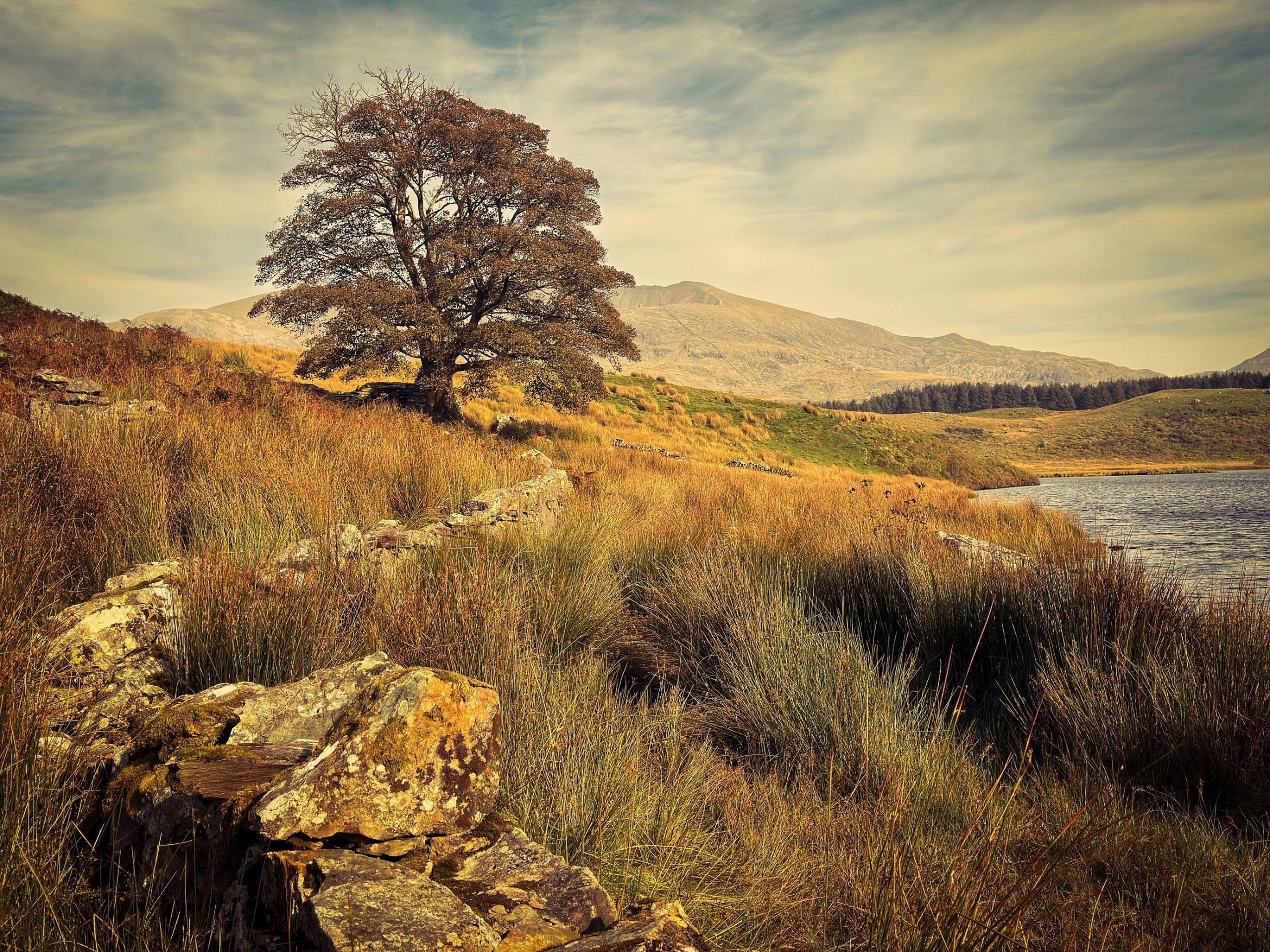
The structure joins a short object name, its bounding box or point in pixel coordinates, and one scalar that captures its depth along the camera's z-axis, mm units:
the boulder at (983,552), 5922
